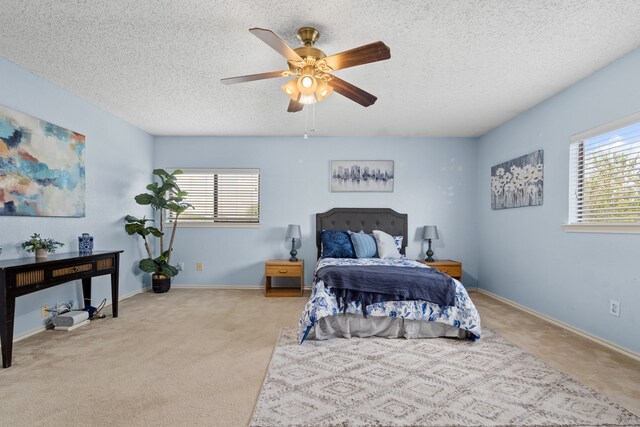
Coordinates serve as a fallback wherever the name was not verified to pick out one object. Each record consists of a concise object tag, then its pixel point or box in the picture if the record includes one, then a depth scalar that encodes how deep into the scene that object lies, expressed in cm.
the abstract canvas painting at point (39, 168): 293
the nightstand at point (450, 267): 480
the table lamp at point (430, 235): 505
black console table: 240
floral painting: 389
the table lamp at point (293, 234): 501
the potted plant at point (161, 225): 462
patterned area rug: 180
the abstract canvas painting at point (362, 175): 539
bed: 296
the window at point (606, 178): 274
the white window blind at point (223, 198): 546
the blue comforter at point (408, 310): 294
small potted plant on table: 290
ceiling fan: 213
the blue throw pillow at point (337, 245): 470
